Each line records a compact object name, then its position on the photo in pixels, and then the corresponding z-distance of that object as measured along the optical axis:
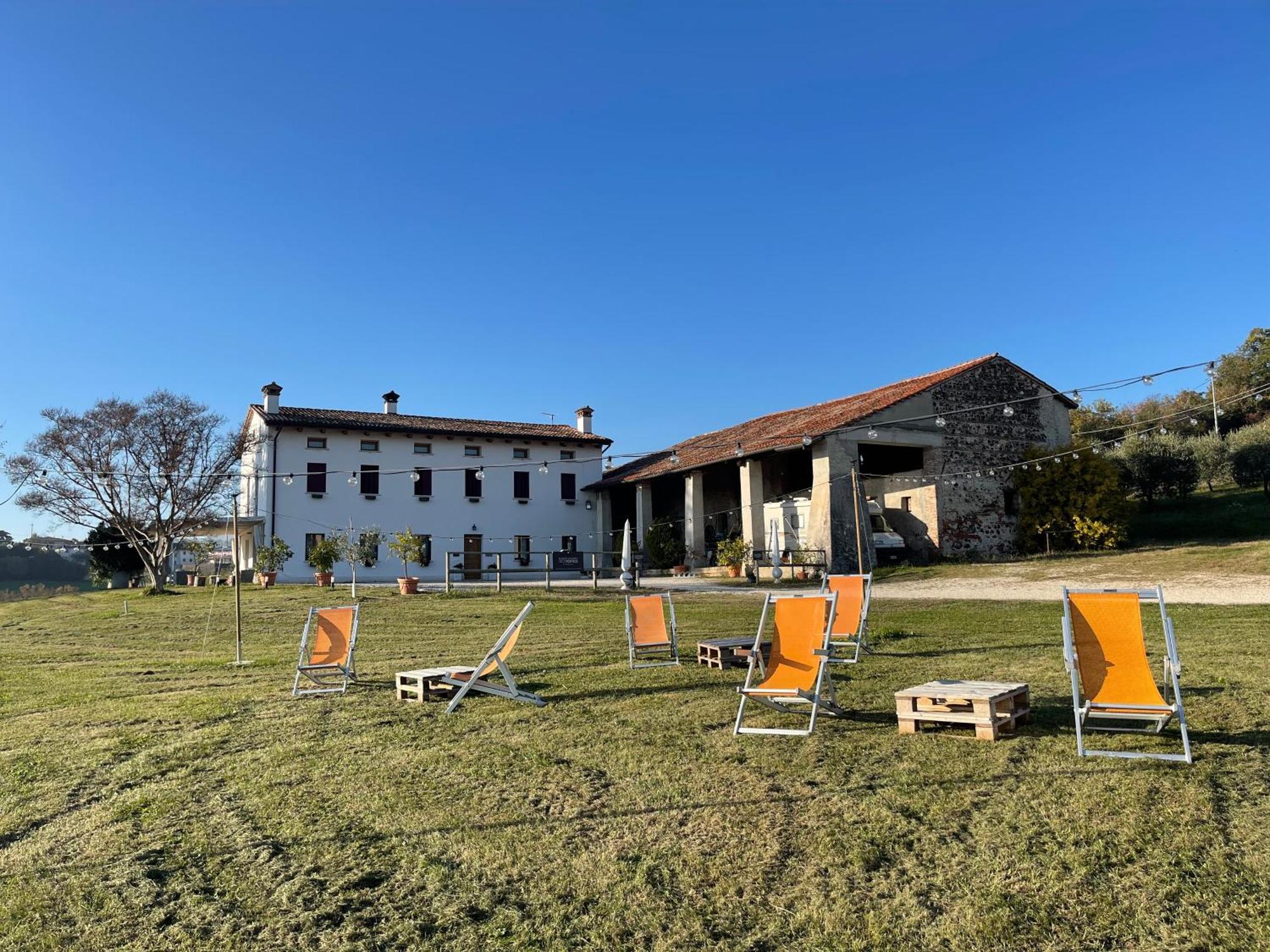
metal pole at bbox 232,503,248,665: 8.44
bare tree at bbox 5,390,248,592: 25.22
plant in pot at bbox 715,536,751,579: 21.98
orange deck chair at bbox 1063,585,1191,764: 4.30
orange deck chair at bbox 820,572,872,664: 7.36
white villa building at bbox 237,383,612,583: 27.33
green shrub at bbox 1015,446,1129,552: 21.88
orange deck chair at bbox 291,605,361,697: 6.91
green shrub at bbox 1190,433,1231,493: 26.80
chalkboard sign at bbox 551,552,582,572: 20.65
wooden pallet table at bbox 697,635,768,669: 7.43
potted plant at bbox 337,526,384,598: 21.00
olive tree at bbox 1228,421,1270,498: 25.38
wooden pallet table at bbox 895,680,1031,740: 4.58
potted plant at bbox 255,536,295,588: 23.72
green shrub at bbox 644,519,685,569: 25.91
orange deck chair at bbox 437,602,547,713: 5.98
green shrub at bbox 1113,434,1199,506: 26.64
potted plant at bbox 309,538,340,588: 20.86
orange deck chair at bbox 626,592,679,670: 7.78
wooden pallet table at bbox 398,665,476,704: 6.33
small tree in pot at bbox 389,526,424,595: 20.02
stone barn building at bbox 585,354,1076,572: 20.64
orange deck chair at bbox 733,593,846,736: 5.25
